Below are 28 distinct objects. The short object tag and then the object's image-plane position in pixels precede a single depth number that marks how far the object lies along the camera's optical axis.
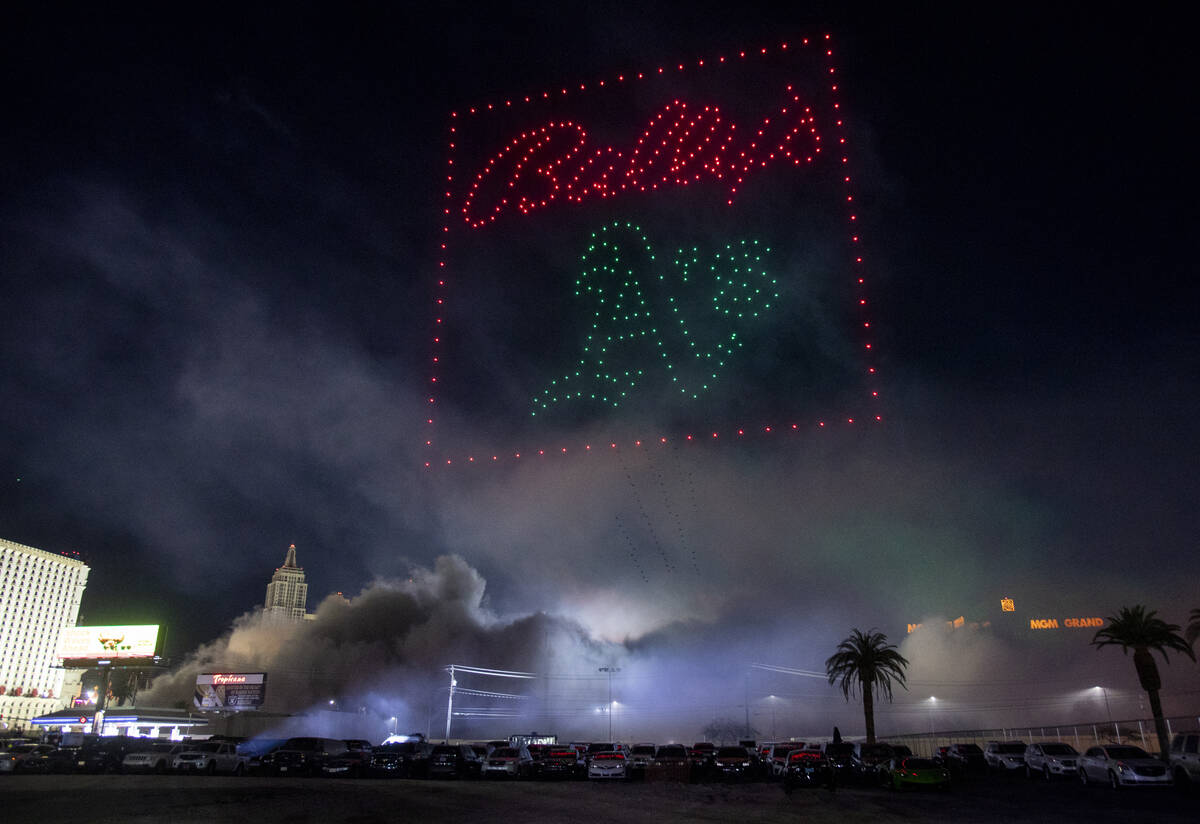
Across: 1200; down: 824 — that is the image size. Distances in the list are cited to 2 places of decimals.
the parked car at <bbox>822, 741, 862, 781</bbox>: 34.03
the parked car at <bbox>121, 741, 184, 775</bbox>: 38.78
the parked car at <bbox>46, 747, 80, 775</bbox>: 40.72
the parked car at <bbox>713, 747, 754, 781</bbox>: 37.97
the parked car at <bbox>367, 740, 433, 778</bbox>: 38.78
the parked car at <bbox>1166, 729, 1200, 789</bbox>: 24.02
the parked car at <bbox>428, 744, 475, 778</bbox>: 39.50
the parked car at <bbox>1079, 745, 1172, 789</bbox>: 25.94
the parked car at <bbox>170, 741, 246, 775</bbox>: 38.59
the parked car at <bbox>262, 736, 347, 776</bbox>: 38.66
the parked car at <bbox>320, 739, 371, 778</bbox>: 38.16
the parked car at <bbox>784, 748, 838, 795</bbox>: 29.91
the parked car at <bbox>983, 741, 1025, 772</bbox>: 37.03
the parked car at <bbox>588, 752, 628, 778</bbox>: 35.00
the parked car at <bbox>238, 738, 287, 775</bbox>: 39.41
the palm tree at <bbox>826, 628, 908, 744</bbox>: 60.22
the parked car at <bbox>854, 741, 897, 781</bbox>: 33.34
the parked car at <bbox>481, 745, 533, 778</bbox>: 37.88
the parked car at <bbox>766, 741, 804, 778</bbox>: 37.12
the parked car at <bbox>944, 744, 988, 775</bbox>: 40.12
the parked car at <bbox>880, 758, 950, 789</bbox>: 27.55
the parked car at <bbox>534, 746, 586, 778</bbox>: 38.28
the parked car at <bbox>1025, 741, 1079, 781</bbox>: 32.34
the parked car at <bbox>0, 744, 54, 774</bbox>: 37.91
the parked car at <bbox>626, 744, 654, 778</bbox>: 38.22
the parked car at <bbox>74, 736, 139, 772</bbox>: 41.38
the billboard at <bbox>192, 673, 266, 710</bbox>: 95.44
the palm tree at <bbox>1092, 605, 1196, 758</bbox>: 47.59
